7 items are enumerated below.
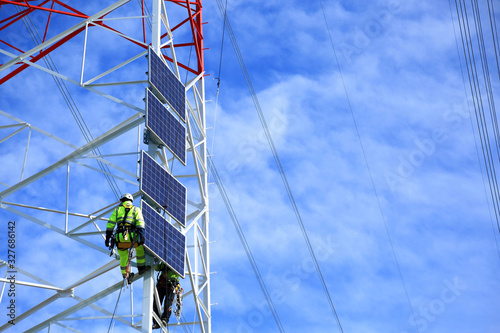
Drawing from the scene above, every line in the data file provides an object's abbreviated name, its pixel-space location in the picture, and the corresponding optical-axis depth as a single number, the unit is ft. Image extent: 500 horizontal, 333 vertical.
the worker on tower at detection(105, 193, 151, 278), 86.69
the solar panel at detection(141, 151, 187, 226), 92.09
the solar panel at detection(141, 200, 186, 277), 89.92
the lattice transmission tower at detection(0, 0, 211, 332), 90.89
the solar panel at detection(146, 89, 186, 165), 96.27
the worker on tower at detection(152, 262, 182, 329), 95.31
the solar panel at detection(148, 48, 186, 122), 99.45
